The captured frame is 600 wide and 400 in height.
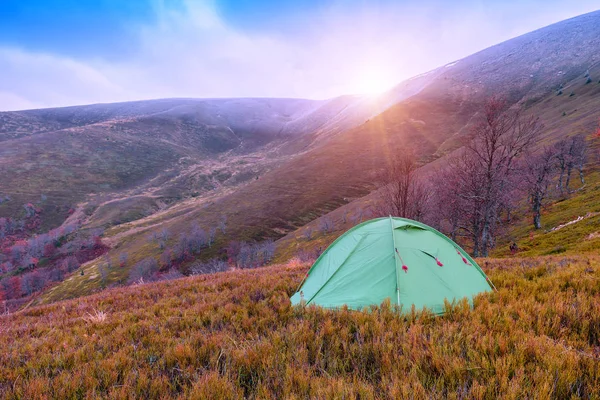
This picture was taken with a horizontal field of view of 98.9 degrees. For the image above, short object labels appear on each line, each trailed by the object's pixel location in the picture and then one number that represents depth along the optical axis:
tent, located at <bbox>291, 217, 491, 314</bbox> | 5.38
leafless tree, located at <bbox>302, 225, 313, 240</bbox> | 70.50
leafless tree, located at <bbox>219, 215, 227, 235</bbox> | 89.22
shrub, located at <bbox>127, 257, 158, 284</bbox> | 69.25
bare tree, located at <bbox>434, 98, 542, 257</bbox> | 18.34
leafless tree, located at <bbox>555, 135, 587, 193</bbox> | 39.16
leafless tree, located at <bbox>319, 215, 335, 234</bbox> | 70.29
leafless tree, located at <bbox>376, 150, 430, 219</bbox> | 23.19
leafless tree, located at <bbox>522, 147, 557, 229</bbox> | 31.84
